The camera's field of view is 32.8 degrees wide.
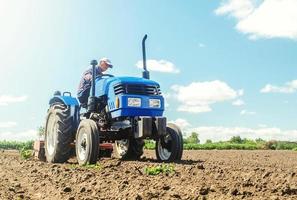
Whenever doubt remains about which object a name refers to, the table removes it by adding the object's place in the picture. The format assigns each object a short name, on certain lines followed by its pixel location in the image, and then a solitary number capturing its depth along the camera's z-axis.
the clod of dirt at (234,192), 5.52
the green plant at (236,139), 33.00
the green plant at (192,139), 33.53
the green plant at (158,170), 7.54
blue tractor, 9.98
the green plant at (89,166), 8.78
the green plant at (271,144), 29.62
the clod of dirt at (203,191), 5.59
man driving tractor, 11.15
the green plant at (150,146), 25.84
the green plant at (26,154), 13.92
